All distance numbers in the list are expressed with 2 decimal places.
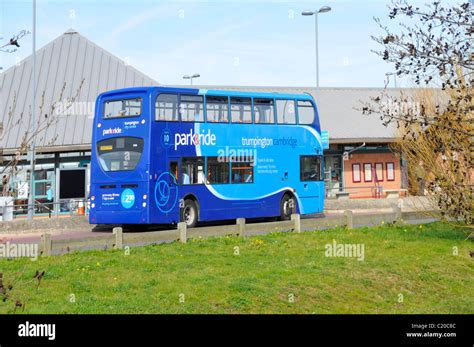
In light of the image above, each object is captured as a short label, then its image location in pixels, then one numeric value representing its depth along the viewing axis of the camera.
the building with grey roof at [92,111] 37.19
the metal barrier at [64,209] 30.17
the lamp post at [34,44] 26.55
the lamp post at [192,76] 55.41
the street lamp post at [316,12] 38.90
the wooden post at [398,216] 21.64
